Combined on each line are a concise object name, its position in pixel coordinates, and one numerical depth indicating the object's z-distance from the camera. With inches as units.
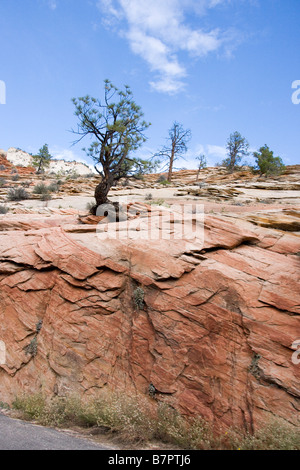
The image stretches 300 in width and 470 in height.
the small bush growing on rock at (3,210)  571.2
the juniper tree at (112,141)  508.4
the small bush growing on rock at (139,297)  241.3
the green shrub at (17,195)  798.5
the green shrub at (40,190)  869.8
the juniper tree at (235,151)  1649.9
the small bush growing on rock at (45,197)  817.1
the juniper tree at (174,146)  1344.1
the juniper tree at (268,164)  1253.1
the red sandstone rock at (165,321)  193.6
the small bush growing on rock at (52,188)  973.2
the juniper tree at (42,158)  1828.2
